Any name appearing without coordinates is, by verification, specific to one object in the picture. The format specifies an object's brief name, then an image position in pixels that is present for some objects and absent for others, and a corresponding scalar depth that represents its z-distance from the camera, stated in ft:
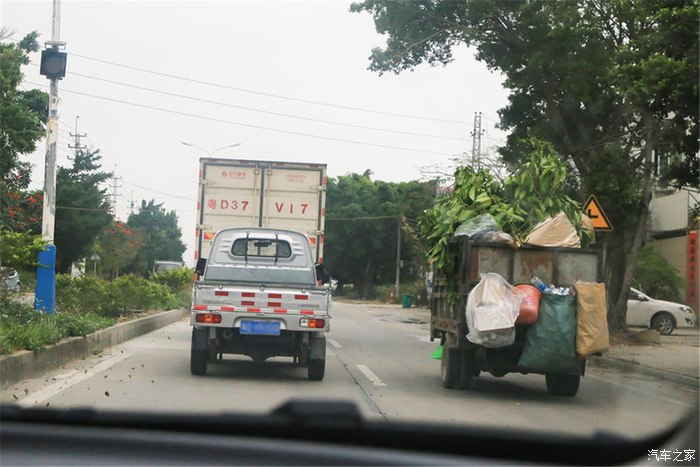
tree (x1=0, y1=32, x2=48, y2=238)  81.00
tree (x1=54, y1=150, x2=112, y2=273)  146.61
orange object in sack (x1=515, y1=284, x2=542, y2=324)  30.76
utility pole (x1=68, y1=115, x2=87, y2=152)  161.79
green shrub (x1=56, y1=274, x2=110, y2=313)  54.13
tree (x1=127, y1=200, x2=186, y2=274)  285.64
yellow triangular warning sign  50.31
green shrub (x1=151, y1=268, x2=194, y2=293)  111.14
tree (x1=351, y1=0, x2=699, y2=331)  58.13
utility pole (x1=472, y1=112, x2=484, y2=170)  98.48
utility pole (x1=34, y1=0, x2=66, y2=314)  45.09
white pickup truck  34.24
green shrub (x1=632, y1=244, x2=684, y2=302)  101.40
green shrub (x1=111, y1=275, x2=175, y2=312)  62.90
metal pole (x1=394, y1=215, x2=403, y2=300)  188.58
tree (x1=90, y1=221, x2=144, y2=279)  180.45
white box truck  58.03
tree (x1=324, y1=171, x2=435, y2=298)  201.67
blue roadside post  47.11
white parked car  84.58
